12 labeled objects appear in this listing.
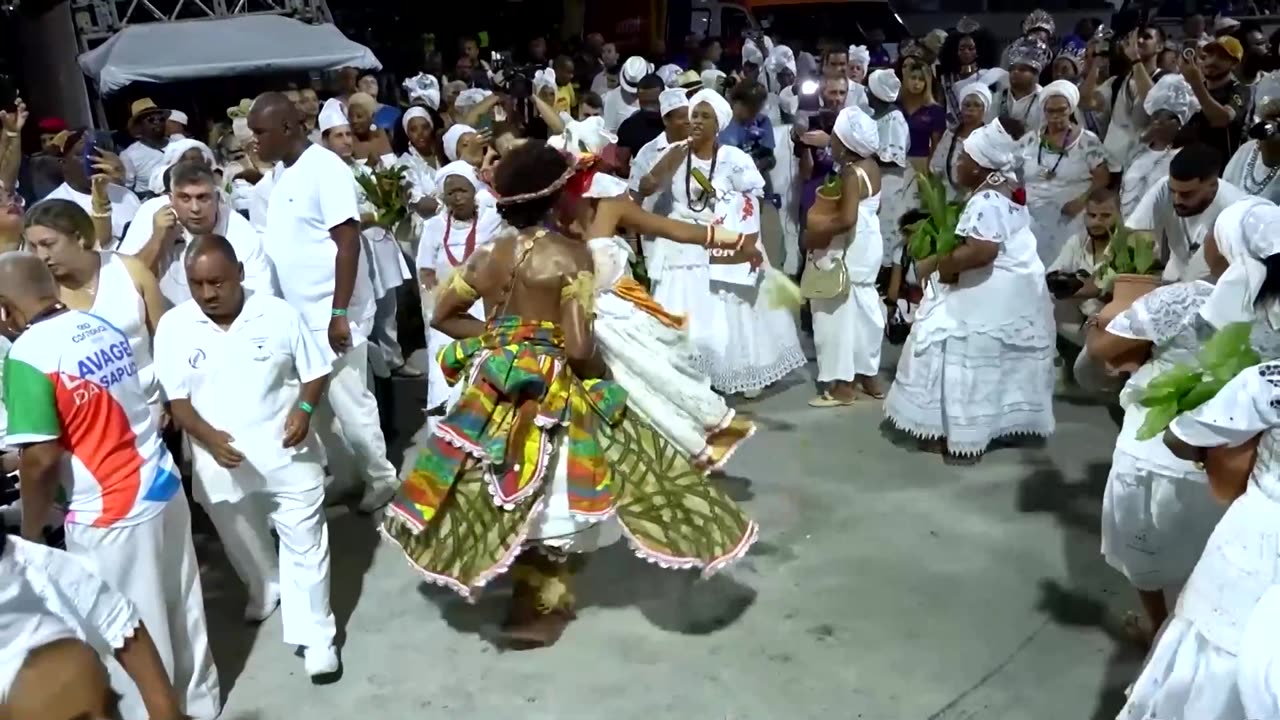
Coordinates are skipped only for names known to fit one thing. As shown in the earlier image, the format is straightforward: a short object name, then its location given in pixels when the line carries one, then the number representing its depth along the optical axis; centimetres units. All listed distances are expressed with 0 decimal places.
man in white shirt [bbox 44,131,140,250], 614
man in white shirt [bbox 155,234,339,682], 401
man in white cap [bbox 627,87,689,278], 690
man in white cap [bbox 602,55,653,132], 1126
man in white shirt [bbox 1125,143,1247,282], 432
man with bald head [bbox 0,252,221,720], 329
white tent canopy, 1206
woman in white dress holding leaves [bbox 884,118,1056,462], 562
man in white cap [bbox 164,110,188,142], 817
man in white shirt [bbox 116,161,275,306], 480
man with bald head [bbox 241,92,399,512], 509
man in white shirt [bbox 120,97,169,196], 769
